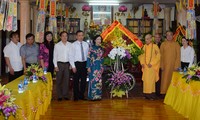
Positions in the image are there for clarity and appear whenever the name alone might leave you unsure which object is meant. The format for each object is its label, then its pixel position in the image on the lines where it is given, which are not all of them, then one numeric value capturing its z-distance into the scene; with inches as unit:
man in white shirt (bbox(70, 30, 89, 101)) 226.8
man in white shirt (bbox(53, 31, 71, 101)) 222.6
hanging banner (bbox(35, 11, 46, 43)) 318.0
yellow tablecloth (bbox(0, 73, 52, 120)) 120.8
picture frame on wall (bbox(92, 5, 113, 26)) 557.2
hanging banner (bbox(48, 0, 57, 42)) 337.9
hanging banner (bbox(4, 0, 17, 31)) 172.9
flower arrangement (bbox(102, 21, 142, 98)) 242.6
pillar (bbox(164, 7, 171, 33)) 536.9
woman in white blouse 270.2
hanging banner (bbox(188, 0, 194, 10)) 286.3
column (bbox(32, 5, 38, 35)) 494.2
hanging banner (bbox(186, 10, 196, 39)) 283.6
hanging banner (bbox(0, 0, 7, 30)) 166.5
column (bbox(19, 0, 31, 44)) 388.8
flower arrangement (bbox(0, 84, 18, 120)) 94.4
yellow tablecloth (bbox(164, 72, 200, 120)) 160.7
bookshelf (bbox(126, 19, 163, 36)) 563.4
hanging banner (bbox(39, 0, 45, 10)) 318.2
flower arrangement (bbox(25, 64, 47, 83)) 173.8
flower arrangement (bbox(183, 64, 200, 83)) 168.1
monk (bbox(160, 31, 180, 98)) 242.9
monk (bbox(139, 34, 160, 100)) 237.6
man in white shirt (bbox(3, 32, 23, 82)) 199.0
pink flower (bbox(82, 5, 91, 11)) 503.4
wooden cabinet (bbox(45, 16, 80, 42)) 534.6
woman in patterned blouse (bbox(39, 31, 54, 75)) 218.4
